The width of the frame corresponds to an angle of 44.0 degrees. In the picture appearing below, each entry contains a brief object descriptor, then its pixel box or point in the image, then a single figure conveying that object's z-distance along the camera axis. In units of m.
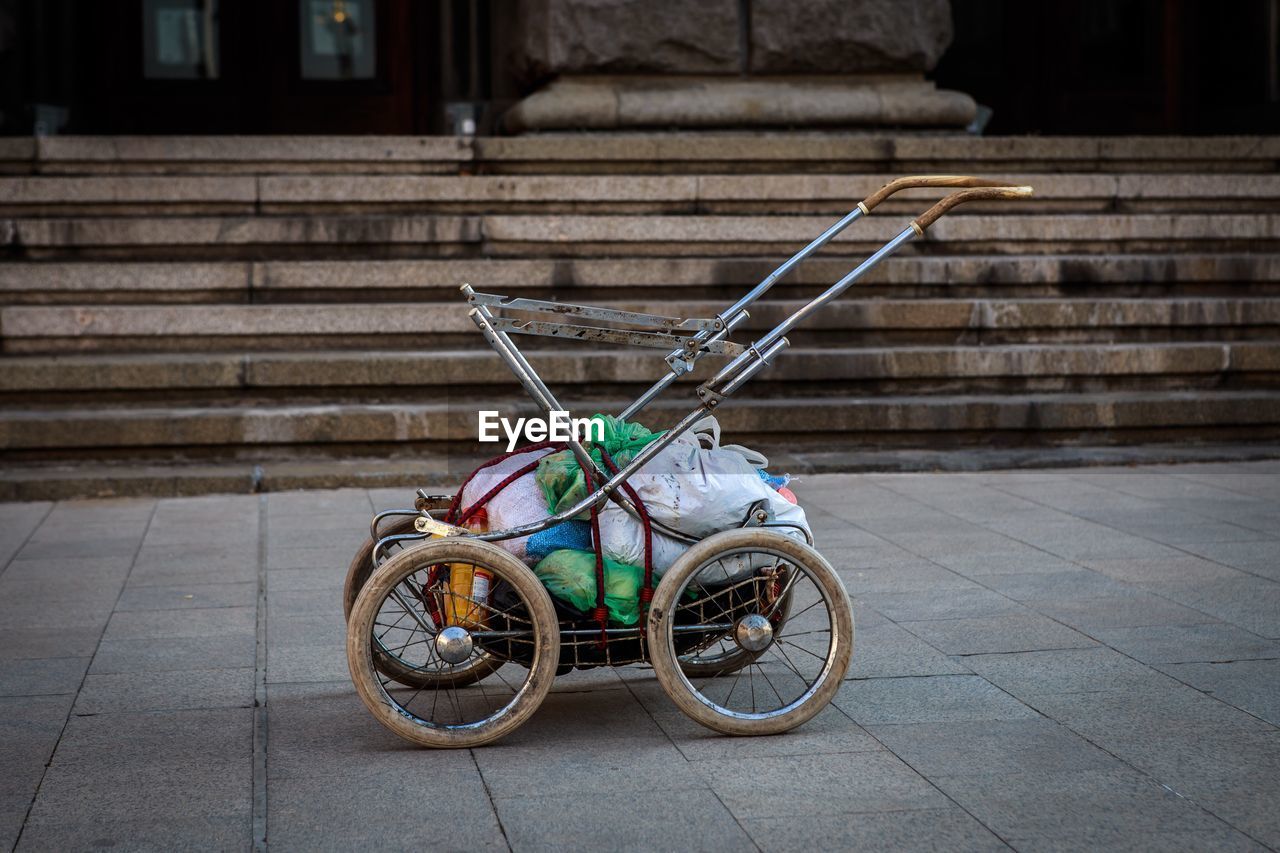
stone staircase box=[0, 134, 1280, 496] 9.39
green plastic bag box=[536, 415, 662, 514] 4.66
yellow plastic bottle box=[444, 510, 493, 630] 4.53
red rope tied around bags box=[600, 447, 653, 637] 4.54
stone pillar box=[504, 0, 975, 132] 11.53
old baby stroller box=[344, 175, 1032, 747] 4.40
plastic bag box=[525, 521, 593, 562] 4.61
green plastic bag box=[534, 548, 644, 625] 4.55
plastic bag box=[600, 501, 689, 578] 4.61
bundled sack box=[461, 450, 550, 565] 4.62
